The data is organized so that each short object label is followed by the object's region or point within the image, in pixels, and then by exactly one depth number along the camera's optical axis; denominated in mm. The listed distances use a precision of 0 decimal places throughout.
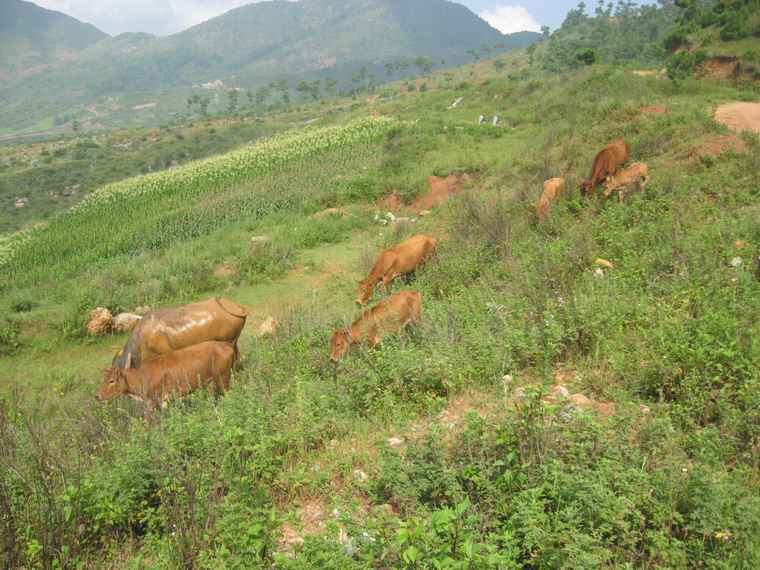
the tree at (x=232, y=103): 126688
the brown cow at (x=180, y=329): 7480
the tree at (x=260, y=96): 135375
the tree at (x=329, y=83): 135638
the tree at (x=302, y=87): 129750
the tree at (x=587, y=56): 39031
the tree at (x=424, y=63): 151025
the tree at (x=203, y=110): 120938
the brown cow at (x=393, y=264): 9282
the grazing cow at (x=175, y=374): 6195
